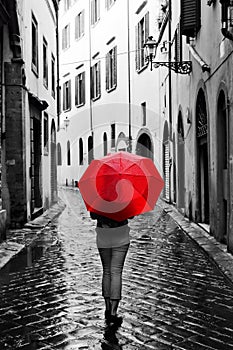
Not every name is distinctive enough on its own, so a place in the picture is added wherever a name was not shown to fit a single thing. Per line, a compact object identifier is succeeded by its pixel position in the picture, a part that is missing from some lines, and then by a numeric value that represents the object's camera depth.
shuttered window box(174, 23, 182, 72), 15.76
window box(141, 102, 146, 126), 25.04
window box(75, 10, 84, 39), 35.38
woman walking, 5.20
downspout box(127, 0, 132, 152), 26.83
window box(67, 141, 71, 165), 37.19
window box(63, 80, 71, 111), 37.76
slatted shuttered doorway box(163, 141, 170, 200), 20.97
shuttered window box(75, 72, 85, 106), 35.12
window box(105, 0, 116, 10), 29.61
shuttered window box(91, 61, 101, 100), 32.34
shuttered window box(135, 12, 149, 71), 24.38
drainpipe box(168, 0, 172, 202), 18.71
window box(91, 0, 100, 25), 32.31
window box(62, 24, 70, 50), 38.27
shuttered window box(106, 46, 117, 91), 29.34
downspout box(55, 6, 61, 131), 23.07
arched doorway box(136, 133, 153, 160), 25.06
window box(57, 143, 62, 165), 38.12
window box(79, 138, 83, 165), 35.31
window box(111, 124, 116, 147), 29.86
